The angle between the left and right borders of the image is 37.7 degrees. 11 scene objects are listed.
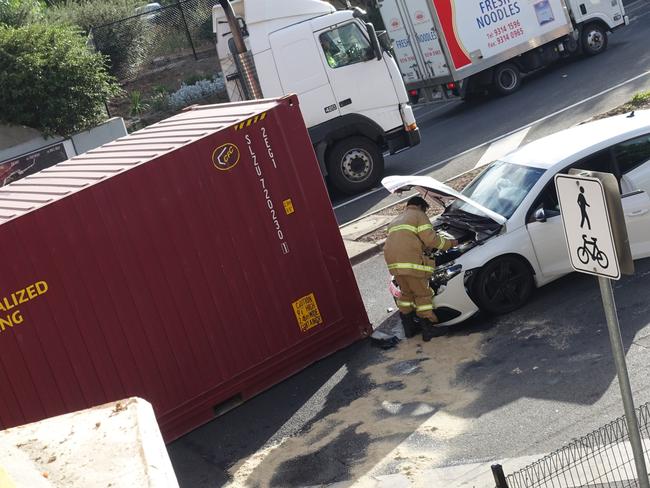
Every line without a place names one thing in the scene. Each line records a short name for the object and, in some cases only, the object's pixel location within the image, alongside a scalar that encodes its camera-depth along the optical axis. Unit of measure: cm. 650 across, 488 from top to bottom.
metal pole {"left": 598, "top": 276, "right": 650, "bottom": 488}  483
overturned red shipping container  870
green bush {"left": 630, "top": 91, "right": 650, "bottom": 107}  1648
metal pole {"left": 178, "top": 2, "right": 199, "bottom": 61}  2995
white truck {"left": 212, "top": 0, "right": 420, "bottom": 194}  1673
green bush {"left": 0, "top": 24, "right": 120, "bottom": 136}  1975
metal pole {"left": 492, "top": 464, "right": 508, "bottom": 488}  546
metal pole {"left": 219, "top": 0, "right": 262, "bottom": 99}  1716
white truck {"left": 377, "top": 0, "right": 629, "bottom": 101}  2106
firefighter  966
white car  976
